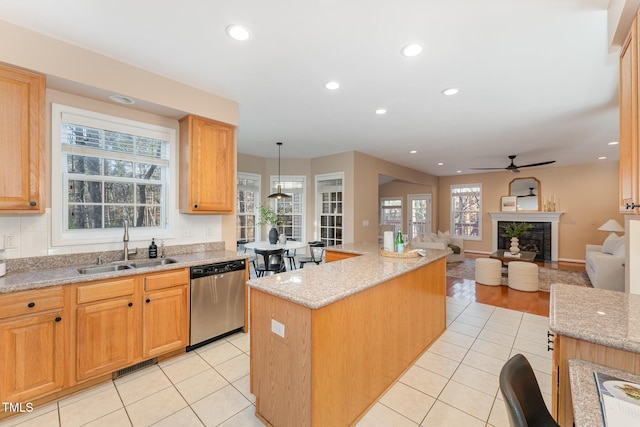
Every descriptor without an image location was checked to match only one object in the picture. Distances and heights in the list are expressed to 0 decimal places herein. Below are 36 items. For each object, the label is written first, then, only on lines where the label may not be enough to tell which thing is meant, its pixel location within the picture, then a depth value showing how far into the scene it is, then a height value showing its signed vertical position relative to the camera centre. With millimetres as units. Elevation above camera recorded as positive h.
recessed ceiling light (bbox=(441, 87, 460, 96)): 2959 +1364
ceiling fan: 6000 +1046
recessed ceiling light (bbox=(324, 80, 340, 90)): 2826 +1369
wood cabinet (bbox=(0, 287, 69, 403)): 1777 -921
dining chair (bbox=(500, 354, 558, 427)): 942 -687
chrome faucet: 2656 -309
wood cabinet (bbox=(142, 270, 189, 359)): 2375 -936
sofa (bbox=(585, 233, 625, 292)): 4379 -940
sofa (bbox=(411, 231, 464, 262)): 6559 -752
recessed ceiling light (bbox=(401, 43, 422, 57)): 2186 +1359
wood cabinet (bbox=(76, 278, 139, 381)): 2064 -932
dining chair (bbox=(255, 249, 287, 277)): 4277 -801
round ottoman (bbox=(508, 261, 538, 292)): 4824 -1142
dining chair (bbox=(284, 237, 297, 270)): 5545 -1005
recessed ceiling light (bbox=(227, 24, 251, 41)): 1993 +1369
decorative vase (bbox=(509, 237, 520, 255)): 6148 -782
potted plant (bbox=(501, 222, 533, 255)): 6221 -520
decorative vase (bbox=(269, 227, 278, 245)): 4754 -418
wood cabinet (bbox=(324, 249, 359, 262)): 3321 -543
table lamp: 6197 -292
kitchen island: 1537 -832
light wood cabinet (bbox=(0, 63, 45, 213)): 1985 +543
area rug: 5393 -1373
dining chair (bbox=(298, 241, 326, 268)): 5203 -888
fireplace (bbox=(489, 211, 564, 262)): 7781 -418
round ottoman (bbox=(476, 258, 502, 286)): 5207 -1142
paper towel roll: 2852 -301
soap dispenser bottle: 2811 -399
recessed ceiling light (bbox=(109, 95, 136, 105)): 2523 +1083
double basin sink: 2389 -515
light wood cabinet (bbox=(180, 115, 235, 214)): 2973 +530
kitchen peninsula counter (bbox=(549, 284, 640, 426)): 1095 -514
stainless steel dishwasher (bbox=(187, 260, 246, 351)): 2678 -926
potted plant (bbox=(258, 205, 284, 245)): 6238 -87
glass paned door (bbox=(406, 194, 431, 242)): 9719 -37
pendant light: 5090 +322
